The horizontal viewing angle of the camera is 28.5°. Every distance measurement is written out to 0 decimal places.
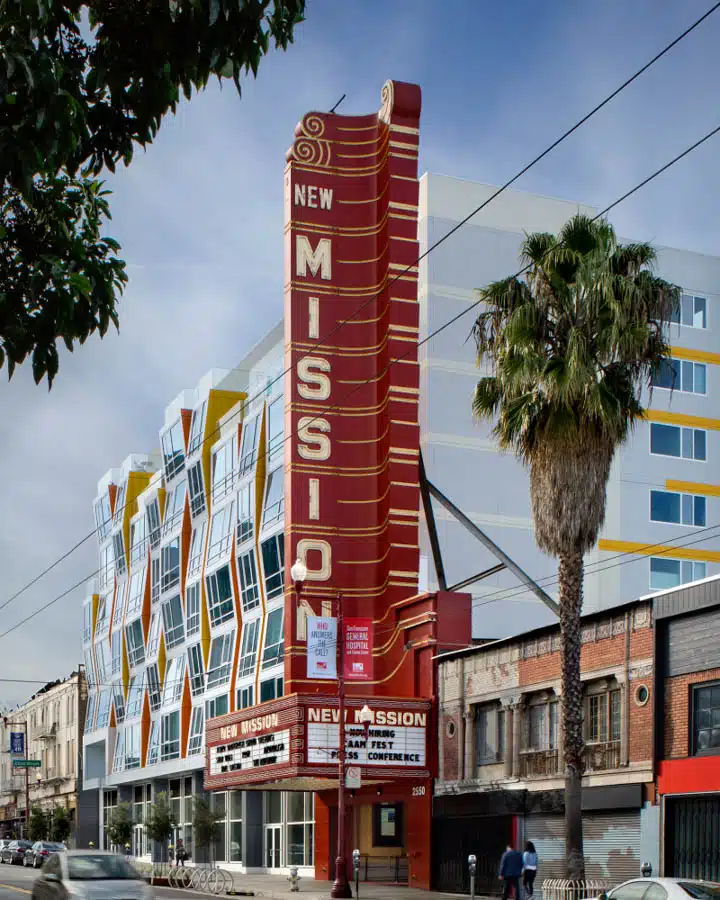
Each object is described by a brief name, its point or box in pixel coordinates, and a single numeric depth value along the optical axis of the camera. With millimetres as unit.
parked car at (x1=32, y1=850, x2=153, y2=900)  24000
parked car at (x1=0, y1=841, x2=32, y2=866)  79625
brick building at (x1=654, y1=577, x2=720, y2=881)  30266
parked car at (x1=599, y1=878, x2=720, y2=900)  20797
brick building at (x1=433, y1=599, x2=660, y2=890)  33000
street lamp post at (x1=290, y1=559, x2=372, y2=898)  38344
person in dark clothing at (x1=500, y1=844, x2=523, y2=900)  33062
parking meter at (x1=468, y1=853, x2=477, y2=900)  34219
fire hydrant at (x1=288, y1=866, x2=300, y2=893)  43806
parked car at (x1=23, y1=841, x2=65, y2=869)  70500
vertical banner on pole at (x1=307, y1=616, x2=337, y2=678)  45188
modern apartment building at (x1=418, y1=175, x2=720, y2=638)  58656
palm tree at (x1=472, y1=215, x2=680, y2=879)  29500
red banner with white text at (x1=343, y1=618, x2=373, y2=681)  45500
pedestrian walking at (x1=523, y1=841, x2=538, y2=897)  33906
